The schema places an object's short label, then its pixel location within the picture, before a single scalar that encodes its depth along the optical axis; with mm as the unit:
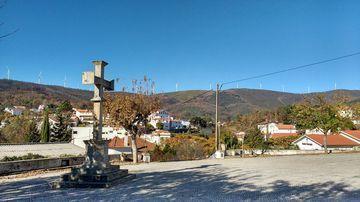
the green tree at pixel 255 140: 46700
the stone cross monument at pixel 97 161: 11555
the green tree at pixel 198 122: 105625
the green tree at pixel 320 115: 35344
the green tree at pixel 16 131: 63812
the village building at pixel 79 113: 117025
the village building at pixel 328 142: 55906
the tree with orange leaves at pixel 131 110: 22859
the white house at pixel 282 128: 97238
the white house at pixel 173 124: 131450
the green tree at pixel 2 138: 60219
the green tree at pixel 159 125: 115444
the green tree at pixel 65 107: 111856
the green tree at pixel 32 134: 62019
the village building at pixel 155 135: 72812
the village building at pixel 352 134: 59531
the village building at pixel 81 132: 65788
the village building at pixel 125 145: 42500
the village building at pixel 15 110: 131125
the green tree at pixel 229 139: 52312
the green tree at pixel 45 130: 62344
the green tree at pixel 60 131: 70250
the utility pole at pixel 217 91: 31172
